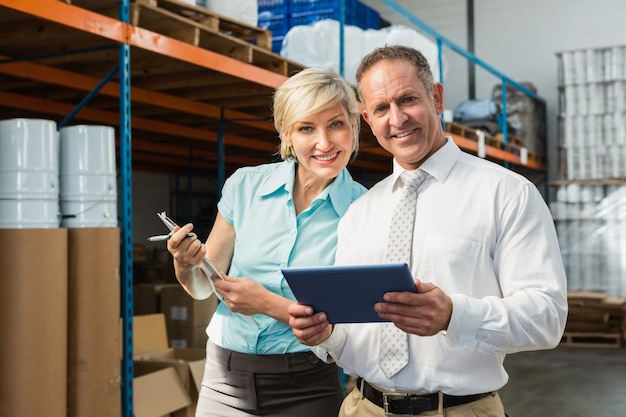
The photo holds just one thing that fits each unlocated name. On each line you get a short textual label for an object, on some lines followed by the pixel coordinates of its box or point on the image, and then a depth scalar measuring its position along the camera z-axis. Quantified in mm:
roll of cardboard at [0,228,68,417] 3234
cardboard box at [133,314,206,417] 4977
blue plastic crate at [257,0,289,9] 7126
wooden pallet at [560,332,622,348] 11156
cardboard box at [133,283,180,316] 7332
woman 2354
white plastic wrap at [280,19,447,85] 6453
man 1807
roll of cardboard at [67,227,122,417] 3527
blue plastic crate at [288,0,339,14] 6766
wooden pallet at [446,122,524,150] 10108
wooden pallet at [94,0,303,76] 4180
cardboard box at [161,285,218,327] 6559
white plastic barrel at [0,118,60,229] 3342
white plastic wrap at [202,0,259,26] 4921
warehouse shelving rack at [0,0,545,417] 3898
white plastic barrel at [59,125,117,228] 3582
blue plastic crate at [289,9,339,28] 6754
